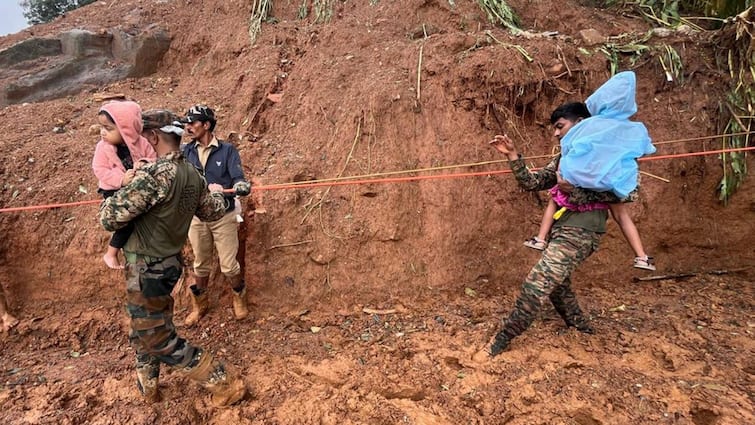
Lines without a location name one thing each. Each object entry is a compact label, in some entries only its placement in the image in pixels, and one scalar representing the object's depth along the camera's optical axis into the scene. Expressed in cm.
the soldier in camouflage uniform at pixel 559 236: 305
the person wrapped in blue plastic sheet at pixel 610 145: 282
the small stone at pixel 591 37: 500
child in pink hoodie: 244
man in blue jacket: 340
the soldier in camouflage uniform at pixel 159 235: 238
